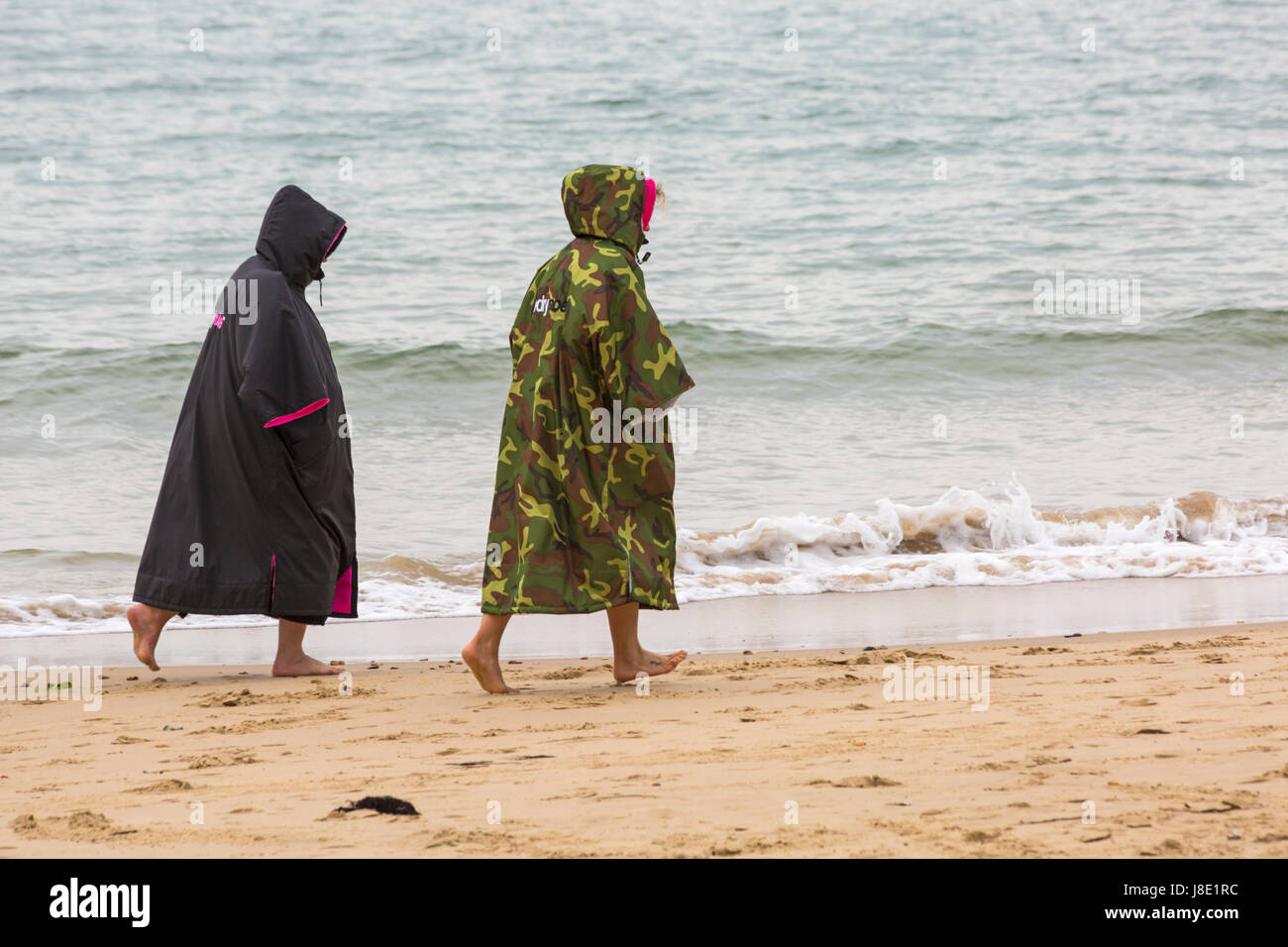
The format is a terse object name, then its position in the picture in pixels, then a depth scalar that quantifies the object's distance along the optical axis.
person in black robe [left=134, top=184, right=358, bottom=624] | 4.74
